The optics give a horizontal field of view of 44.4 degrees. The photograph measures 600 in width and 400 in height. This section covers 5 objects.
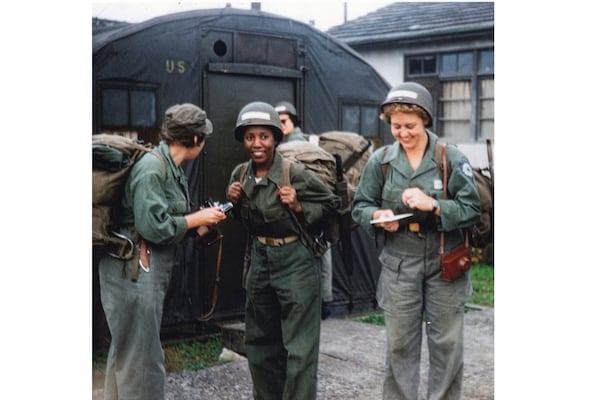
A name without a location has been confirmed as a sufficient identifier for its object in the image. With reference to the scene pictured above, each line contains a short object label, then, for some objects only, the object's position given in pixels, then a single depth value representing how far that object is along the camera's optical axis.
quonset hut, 6.36
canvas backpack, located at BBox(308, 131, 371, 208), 6.99
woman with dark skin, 4.55
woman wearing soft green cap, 4.04
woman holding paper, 4.20
